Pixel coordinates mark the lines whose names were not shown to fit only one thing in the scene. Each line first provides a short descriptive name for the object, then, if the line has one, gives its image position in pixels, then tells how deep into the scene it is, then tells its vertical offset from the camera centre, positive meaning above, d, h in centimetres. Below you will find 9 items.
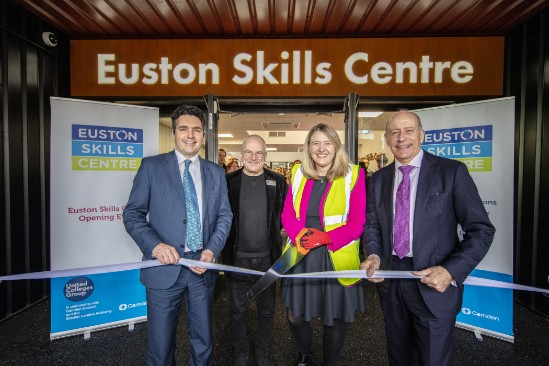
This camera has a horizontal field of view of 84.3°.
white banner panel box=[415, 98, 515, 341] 284 +4
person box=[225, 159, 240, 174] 749 +27
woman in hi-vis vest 186 -33
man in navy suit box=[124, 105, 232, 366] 181 -33
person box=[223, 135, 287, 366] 232 -50
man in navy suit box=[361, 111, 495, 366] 147 -33
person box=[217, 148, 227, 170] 662 +44
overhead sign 415 +151
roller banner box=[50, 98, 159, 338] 280 -27
